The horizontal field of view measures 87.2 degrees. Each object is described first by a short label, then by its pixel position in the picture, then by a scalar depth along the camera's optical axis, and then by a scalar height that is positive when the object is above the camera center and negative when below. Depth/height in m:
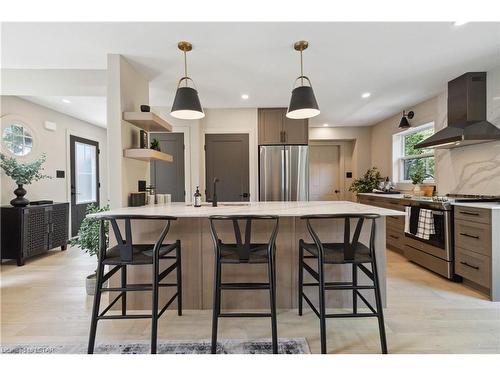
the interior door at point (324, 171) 6.57 +0.35
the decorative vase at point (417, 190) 4.12 -0.09
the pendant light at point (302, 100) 2.38 +0.77
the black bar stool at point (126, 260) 1.74 -0.52
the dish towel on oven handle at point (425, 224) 3.13 -0.48
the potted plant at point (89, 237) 2.61 -0.51
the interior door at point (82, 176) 5.38 +0.20
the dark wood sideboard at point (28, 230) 3.59 -0.64
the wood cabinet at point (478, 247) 2.48 -0.63
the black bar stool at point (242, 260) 1.72 -0.52
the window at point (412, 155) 4.39 +0.53
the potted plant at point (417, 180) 4.18 +0.08
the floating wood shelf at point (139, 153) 2.69 +0.33
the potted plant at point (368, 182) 5.48 +0.06
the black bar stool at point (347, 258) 1.73 -0.51
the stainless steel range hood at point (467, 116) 3.03 +0.86
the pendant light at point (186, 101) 2.43 +0.79
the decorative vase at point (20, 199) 3.63 -0.19
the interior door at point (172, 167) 4.55 +0.32
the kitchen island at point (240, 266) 2.32 -0.72
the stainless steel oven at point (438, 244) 2.95 -0.72
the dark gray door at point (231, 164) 4.65 +0.38
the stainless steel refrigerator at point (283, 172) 4.49 +0.22
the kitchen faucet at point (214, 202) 2.70 -0.17
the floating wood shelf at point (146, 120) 2.66 +0.68
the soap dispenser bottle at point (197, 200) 2.70 -0.15
